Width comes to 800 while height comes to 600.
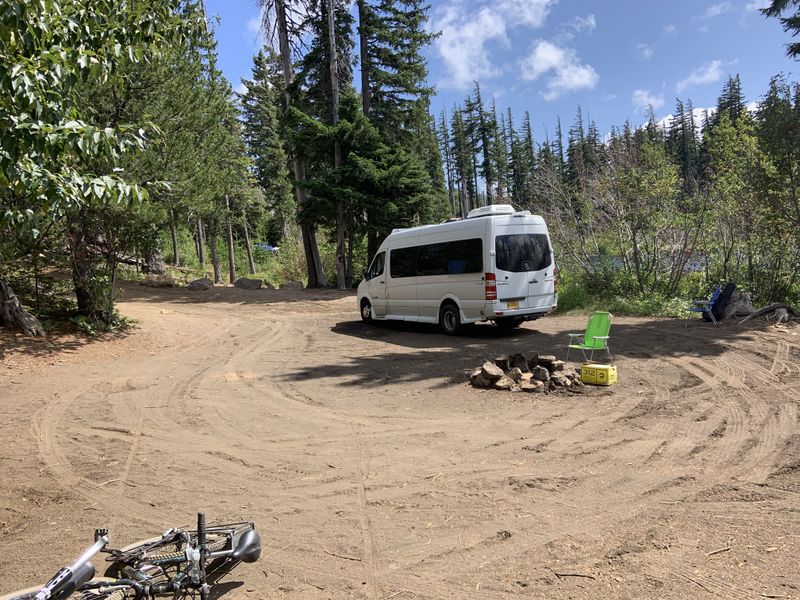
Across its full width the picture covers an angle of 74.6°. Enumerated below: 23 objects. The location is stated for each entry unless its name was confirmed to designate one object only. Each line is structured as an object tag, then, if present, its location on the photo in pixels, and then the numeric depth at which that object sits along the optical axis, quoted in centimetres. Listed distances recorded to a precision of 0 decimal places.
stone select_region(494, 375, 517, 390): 726
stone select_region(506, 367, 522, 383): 744
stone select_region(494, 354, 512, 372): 796
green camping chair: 838
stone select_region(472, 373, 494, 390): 742
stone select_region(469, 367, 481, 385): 756
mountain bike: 242
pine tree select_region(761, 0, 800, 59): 1386
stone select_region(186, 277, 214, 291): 2348
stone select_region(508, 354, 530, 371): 785
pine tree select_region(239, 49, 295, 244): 4303
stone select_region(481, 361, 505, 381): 736
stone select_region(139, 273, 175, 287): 2358
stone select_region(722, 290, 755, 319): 1232
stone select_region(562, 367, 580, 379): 740
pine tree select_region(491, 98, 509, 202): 7141
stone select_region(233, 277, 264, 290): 2581
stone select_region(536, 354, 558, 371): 776
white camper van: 1110
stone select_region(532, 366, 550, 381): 739
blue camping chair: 1198
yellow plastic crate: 735
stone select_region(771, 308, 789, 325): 1143
